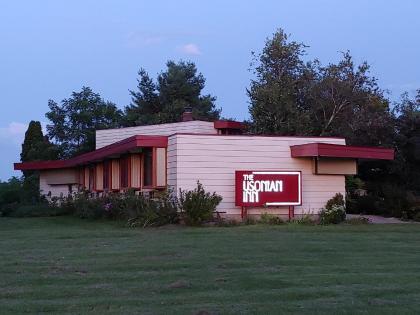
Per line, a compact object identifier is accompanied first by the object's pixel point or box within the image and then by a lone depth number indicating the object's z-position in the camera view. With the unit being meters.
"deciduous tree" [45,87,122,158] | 45.34
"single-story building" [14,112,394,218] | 22.59
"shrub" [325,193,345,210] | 23.64
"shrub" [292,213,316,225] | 22.28
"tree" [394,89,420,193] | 30.52
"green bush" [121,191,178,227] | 21.08
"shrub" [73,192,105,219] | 24.72
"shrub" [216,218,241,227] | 21.37
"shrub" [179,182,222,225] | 20.97
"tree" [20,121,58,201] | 36.86
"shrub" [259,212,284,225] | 22.11
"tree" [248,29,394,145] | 31.45
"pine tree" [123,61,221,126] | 50.18
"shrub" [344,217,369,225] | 22.73
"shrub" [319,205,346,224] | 22.77
